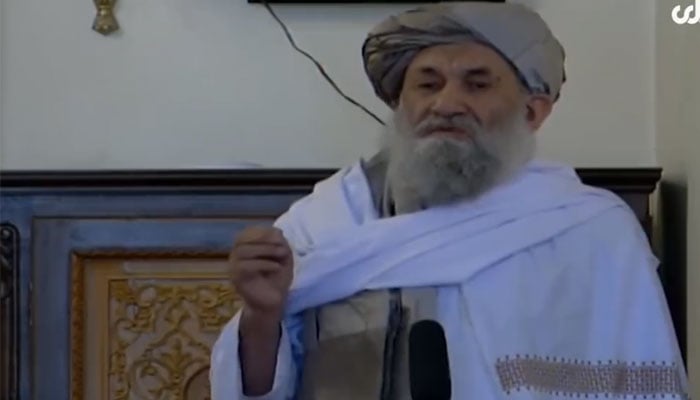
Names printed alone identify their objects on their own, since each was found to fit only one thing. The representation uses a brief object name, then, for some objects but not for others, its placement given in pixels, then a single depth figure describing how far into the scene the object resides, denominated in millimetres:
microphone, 5836
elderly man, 6507
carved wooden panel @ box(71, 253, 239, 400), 7045
